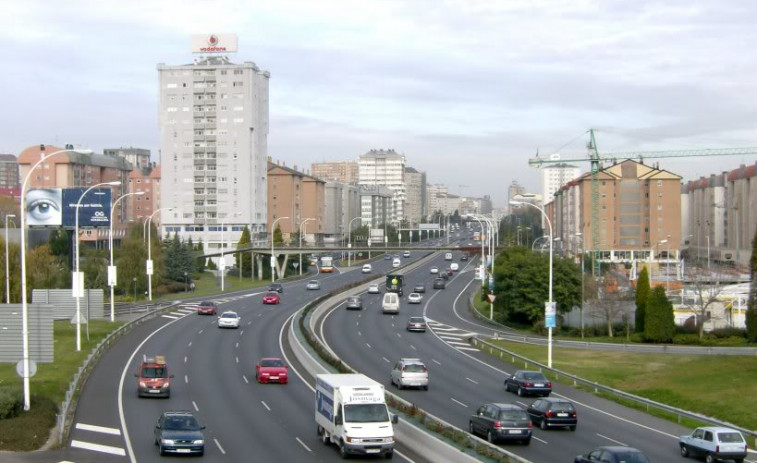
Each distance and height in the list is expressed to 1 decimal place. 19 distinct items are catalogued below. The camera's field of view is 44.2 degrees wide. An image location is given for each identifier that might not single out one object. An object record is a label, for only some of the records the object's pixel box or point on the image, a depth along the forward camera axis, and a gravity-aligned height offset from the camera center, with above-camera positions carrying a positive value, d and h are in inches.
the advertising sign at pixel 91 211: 2780.5 +56.5
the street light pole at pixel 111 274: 2306.8 -111.4
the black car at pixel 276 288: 3724.4 -241.0
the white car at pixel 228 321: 2512.3 -251.0
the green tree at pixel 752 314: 2497.5 -241.0
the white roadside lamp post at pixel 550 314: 1957.6 -187.5
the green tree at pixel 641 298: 2719.0 -210.9
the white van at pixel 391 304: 3093.0 -255.1
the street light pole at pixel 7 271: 2422.5 -107.9
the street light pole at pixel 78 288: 1893.5 -119.5
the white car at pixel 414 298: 3504.9 -270.6
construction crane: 5187.0 +271.7
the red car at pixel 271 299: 3299.7 -251.2
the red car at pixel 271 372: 1632.6 -253.6
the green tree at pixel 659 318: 2559.1 -254.4
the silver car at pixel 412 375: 1605.6 -256.2
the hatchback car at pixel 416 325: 2618.1 -275.3
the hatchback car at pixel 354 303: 3208.7 -263.5
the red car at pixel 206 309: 2869.1 -248.2
